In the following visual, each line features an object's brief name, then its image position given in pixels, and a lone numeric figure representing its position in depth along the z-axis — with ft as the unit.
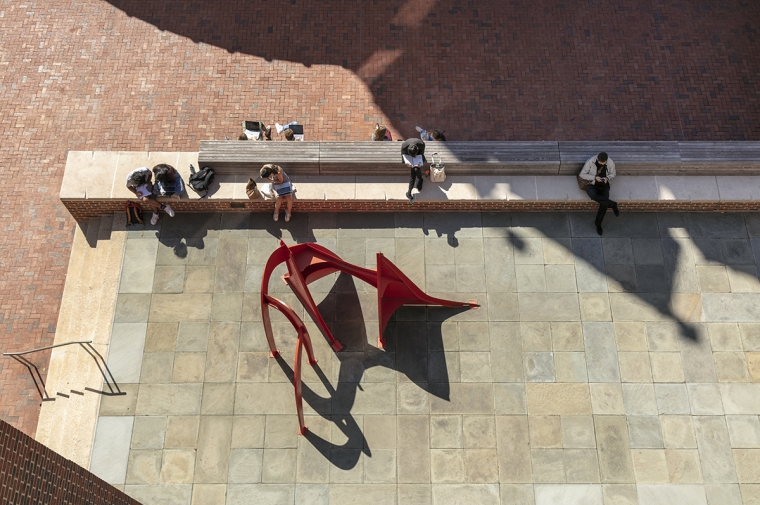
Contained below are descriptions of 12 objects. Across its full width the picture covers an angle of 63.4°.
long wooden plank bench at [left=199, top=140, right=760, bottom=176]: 45.21
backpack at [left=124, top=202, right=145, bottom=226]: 45.80
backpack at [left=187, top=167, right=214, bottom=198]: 44.96
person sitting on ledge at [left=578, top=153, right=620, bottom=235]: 43.65
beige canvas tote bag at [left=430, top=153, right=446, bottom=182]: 45.06
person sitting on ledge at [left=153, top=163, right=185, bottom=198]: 43.93
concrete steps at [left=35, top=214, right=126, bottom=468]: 42.32
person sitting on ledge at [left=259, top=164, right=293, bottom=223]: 42.45
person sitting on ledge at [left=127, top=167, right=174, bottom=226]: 43.73
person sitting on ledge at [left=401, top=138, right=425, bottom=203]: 43.45
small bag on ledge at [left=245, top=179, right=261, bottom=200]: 45.03
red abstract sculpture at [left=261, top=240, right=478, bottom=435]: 40.22
